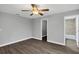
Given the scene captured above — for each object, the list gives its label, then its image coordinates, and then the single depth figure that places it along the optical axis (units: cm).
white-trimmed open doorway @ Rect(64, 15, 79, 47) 245
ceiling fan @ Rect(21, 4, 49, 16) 165
